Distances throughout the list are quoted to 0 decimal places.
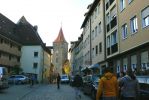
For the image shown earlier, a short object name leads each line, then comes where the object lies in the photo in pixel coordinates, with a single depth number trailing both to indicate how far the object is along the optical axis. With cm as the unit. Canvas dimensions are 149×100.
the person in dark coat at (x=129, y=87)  377
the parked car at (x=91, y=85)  796
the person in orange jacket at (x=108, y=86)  349
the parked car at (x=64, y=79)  2324
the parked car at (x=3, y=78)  1021
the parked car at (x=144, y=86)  400
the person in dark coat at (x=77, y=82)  876
